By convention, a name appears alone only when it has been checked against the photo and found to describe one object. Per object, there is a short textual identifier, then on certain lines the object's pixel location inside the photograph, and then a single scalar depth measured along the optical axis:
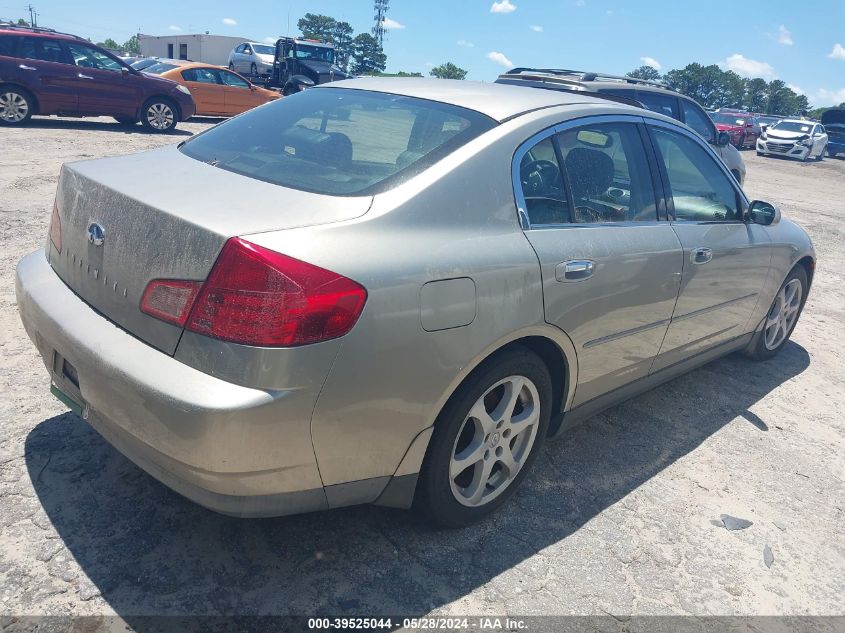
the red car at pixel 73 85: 11.92
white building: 62.41
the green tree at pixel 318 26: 113.00
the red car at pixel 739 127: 26.83
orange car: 16.77
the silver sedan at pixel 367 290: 1.97
